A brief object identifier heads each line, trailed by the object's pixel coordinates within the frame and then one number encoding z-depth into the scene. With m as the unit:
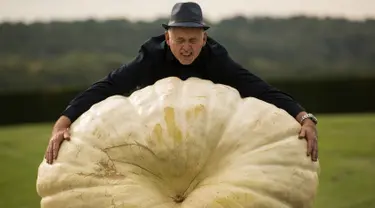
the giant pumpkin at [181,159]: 4.88
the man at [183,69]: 5.46
